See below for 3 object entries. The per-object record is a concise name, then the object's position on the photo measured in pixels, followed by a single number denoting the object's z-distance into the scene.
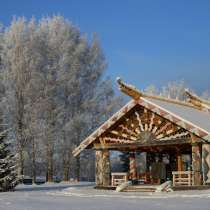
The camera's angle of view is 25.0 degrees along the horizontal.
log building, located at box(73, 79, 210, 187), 21.95
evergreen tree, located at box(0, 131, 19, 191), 25.39
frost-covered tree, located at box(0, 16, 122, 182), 35.50
